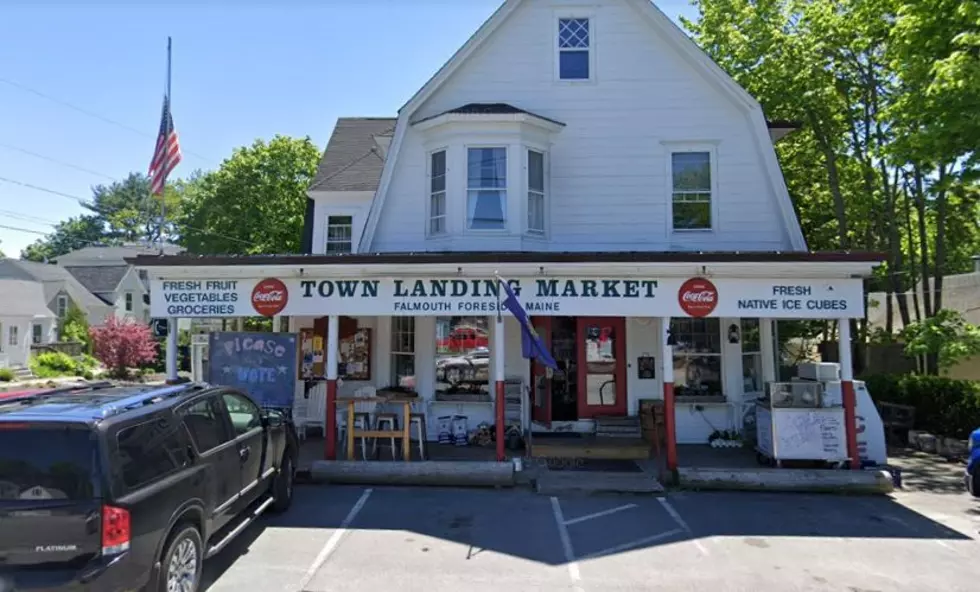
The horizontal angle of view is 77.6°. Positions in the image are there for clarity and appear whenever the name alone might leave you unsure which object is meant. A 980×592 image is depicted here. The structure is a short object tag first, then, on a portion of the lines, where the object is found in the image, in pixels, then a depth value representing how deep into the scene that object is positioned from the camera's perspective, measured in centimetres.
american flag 1470
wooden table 947
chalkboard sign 1098
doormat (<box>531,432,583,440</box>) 1148
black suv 410
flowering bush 3142
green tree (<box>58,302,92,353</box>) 4088
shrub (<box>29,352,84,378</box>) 3395
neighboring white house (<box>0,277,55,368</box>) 3569
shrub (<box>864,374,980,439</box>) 1179
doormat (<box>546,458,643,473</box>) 975
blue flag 891
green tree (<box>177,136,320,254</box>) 3175
